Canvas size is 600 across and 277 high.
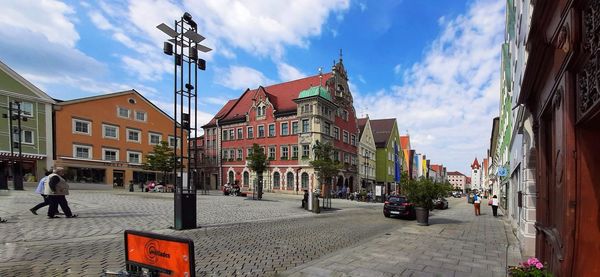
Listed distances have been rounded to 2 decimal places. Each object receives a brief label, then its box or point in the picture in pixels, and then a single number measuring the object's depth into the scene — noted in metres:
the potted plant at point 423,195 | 15.95
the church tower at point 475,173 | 159.62
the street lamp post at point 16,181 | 26.92
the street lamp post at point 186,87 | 11.20
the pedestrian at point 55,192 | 11.77
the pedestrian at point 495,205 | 23.13
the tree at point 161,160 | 40.53
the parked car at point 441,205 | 29.78
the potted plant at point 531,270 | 4.43
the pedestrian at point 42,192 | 12.26
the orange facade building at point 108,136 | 40.94
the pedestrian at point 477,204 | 24.52
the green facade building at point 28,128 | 36.41
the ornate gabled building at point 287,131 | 44.75
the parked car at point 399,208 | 20.05
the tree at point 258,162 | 31.05
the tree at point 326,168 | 26.08
